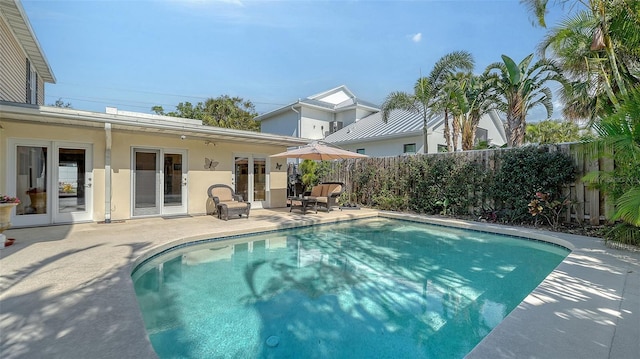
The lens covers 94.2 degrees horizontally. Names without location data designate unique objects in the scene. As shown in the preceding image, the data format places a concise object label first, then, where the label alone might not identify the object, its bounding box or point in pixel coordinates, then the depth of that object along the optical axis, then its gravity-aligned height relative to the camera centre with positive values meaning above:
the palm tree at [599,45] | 5.93 +3.08
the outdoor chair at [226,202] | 9.12 -0.76
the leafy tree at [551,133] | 22.56 +3.78
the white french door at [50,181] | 7.40 -0.09
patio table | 10.66 -0.78
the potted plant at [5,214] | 5.36 -0.67
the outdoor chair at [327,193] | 10.88 -0.54
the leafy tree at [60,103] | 30.54 +7.74
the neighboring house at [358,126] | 17.22 +3.93
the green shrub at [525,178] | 8.04 +0.09
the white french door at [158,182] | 9.12 -0.11
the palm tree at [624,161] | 4.95 +0.39
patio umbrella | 10.05 +0.92
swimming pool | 3.07 -1.65
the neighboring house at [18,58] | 7.35 +3.73
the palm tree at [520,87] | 11.75 +3.92
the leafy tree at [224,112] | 31.75 +7.45
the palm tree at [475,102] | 13.82 +3.83
